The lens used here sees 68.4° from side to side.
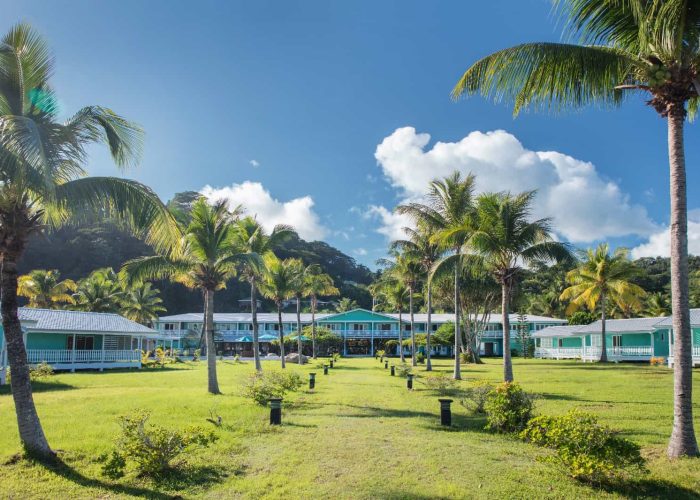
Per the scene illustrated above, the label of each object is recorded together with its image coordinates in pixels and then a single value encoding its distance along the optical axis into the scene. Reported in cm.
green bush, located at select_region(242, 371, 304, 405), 1627
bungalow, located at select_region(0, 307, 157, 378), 3108
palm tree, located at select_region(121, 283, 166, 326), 5378
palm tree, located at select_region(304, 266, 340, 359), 4253
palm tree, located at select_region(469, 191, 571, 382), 1972
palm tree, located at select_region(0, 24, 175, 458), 785
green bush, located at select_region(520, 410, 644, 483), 729
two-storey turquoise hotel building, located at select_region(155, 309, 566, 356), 6101
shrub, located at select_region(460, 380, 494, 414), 1412
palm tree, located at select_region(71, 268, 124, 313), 4709
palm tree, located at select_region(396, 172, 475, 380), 2473
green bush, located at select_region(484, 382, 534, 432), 1146
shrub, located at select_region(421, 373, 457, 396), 1982
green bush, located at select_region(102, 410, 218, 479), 778
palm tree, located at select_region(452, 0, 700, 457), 827
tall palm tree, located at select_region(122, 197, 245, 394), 1842
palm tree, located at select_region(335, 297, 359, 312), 7766
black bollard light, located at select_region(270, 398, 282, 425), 1249
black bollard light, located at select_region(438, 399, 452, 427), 1227
